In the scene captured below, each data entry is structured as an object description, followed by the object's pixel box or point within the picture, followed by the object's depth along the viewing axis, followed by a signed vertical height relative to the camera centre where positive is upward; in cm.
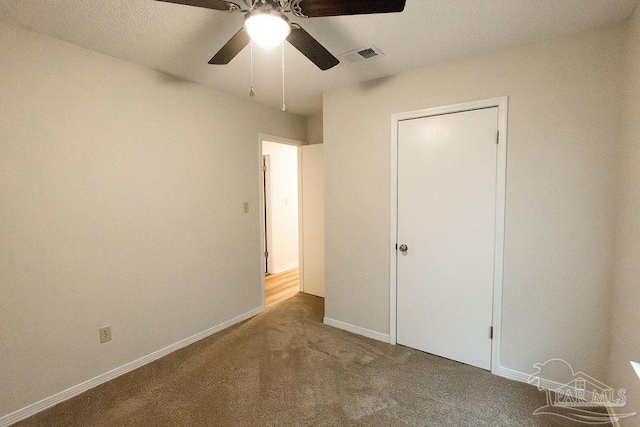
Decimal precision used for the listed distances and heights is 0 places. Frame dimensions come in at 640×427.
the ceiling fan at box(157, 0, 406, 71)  122 +79
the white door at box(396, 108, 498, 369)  226 -29
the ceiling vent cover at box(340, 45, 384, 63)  213 +105
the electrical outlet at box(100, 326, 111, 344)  221 -101
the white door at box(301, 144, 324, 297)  388 -29
